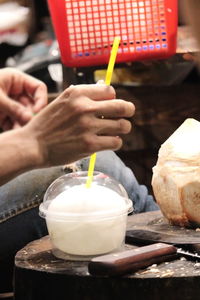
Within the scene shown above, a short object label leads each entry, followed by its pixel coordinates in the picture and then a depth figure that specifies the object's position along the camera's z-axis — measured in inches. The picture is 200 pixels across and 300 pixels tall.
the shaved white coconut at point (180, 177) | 54.0
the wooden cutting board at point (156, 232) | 51.8
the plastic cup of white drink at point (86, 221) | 50.3
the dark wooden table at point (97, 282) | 47.2
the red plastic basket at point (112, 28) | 67.0
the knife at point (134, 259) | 47.3
